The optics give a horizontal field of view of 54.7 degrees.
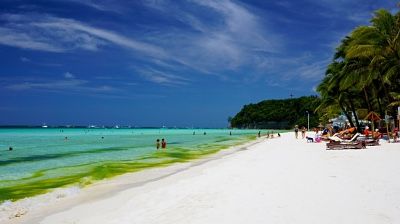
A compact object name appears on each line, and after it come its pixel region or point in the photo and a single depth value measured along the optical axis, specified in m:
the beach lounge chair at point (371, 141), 22.48
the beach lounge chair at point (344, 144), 20.62
